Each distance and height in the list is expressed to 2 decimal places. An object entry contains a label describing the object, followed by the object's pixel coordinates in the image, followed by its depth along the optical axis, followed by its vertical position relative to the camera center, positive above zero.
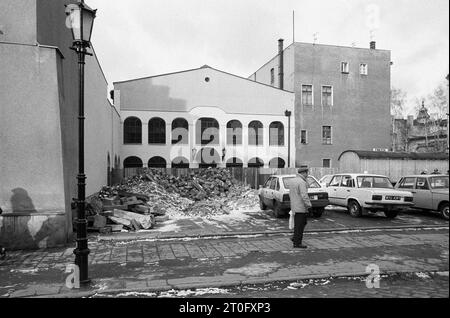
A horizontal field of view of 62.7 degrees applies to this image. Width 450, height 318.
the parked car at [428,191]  13.37 -1.33
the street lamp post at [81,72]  6.23 +1.57
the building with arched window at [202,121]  32.44 +3.33
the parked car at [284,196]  13.78 -1.49
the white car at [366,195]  13.32 -1.44
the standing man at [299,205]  8.62 -1.13
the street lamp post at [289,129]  34.76 +2.68
